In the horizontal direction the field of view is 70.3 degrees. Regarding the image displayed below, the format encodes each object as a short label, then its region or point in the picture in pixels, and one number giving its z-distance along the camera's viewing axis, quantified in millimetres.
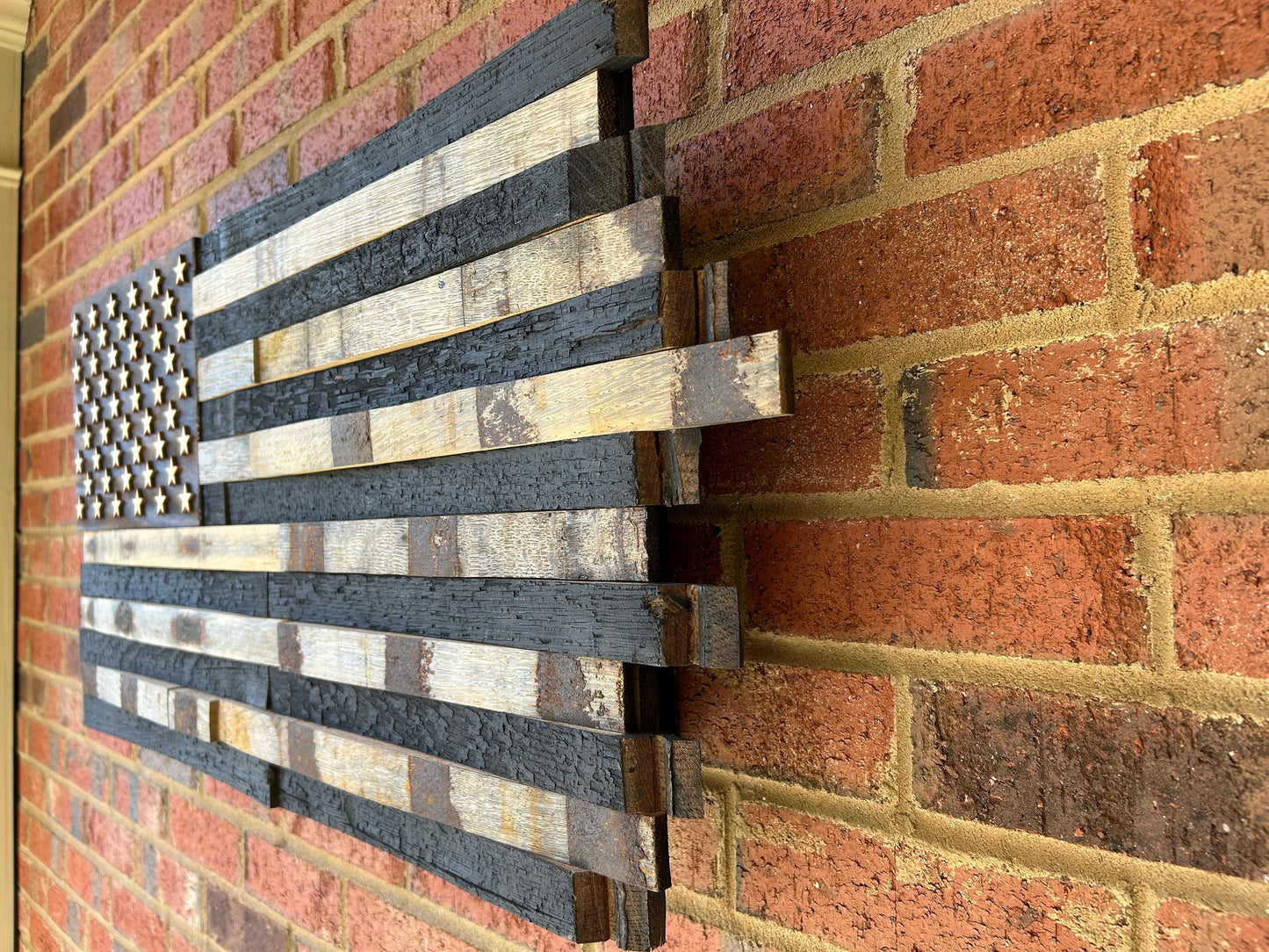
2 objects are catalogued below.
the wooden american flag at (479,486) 516
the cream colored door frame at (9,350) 1749
